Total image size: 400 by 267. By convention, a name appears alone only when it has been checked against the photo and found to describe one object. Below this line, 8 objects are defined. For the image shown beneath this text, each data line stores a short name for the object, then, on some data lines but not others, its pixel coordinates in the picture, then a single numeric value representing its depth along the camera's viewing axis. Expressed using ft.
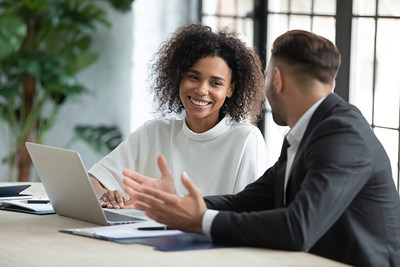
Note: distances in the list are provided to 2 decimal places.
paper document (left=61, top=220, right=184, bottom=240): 10.63
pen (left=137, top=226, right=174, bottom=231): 11.14
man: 9.64
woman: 15.04
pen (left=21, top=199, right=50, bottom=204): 13.96
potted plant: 26.75
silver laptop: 11.56
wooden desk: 9.31
